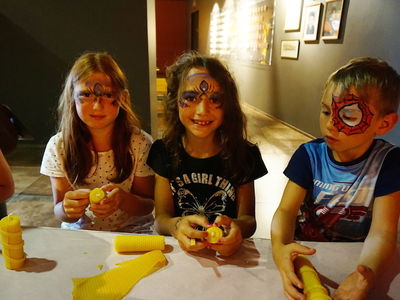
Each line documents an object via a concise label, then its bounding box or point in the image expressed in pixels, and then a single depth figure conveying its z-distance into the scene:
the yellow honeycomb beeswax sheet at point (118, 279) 0.62
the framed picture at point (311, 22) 3.84
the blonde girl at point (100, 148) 1.04
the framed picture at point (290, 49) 4.38
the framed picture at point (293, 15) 4.25
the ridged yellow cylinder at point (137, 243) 0.75
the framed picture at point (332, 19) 3.45
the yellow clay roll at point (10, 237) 0.67
